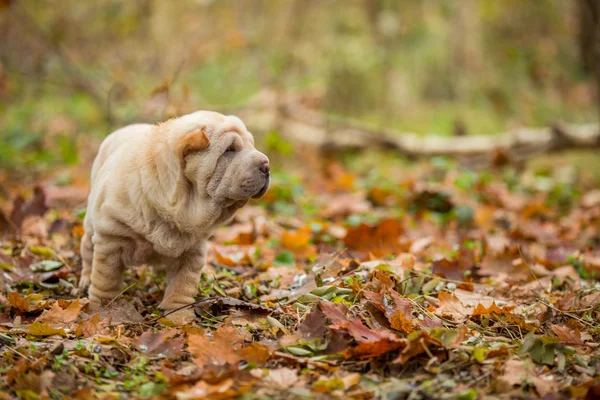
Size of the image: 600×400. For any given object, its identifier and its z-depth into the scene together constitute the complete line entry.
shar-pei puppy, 2.96
